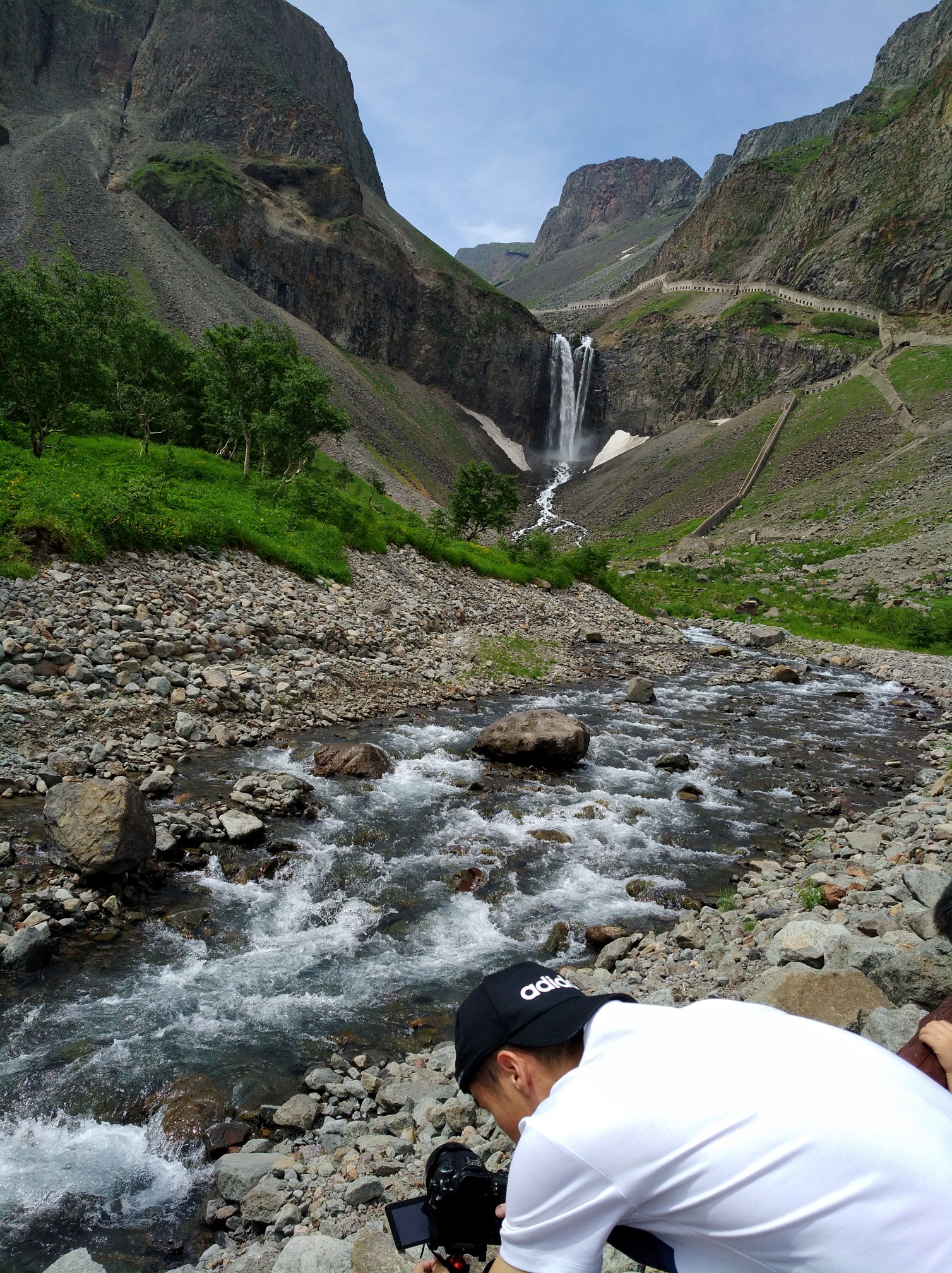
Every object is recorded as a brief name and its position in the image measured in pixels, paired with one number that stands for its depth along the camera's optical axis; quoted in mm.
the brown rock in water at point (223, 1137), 5105
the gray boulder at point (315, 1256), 3682
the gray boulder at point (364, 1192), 4262
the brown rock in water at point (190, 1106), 5273
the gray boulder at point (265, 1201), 4404
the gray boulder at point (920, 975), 4875
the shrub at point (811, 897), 7762
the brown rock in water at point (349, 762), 12328
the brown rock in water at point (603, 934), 8148
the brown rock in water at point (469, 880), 9344
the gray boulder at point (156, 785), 10078
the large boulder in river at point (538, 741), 14156
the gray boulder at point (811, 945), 5988
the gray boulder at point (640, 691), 20719
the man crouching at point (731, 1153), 1574
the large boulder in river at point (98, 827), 7633
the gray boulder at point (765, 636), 32656
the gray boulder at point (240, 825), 9398
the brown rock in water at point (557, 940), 8094
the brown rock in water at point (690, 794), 13070
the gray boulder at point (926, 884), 6996
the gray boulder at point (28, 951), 6516
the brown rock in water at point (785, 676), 25500
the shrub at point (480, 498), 41000
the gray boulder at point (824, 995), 4902
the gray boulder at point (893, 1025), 4262
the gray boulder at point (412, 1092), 5336
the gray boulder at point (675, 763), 14844
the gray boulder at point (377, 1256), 3568
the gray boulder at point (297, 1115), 5289
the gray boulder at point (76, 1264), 3930
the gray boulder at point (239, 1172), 4648
